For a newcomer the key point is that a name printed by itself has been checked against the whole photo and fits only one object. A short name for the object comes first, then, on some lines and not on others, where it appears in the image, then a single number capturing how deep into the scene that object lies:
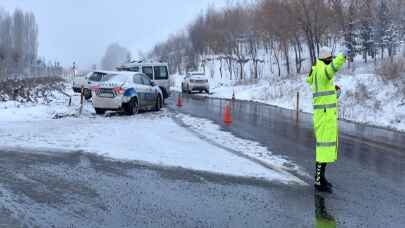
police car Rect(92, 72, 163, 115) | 17.06
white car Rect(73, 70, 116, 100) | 24.13
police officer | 6.71
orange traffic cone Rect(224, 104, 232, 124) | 15.68
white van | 25.17
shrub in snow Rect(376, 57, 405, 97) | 19.78
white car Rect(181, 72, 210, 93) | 41.12
